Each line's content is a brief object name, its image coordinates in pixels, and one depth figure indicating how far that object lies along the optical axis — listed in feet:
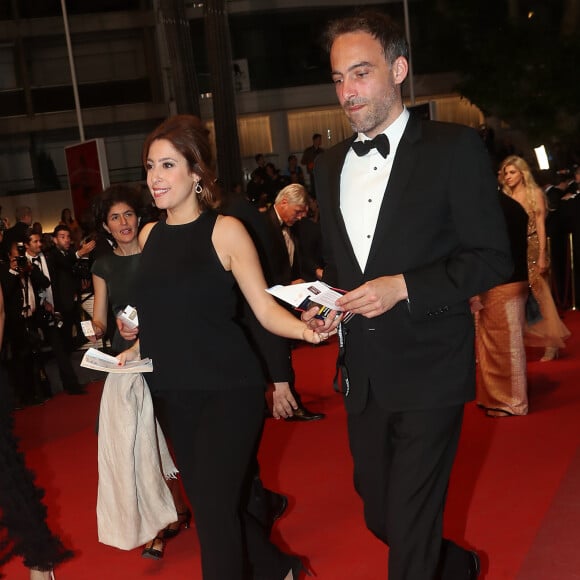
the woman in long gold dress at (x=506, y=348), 20.77
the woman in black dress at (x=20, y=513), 11.43
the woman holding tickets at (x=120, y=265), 14.34
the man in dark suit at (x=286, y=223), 21.70
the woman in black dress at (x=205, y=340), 10.16
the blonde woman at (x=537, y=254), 25.00
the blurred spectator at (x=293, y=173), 54.64
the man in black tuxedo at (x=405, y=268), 8.78
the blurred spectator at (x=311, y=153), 59.47
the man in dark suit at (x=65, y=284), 30.48
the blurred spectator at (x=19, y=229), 30.66
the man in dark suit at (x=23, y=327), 27.78
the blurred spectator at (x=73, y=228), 49.26
